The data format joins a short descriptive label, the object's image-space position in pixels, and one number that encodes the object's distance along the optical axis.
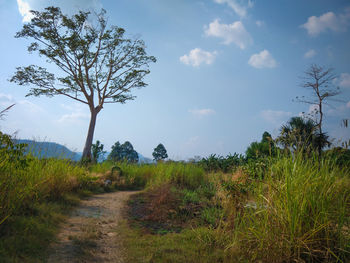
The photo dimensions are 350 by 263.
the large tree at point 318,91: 13.14
